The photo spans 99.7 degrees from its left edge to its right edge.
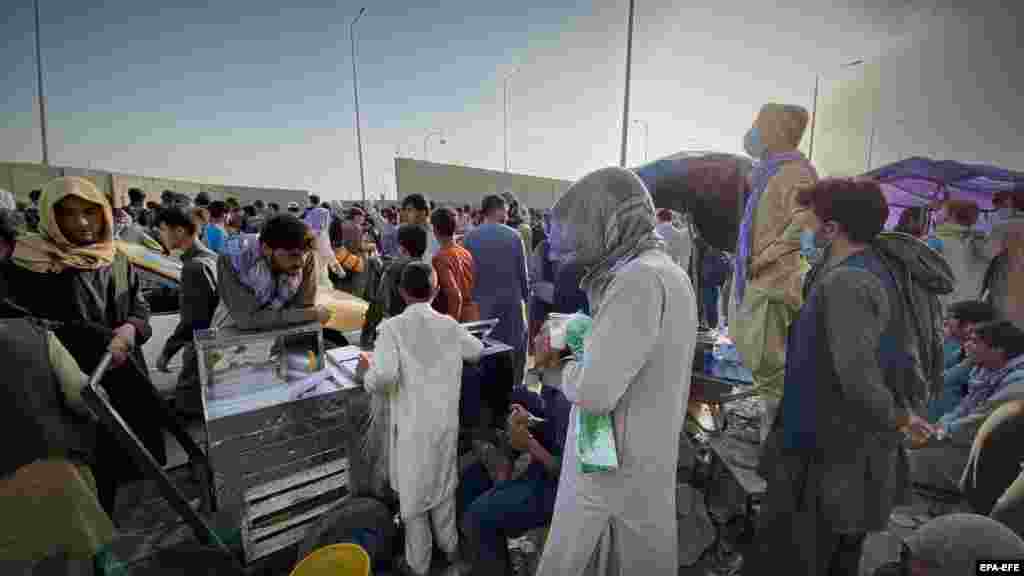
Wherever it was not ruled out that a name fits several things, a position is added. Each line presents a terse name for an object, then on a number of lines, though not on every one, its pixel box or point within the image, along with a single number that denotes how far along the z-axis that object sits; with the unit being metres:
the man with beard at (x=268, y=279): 2.81
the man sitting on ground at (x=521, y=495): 2.09
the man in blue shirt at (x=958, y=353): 3.32
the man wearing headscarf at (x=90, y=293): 2.36
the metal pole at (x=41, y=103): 14.95
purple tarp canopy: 8.00
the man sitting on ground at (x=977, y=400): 2.74
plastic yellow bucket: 1.84
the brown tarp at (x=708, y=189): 3.64
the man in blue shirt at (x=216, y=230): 6.28
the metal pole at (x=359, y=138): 18.81
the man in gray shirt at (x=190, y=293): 3.06
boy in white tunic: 2.25
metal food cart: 2.11
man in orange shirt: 3.81
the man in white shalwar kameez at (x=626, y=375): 1.32
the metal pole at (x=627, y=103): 10.68
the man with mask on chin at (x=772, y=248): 2.50
